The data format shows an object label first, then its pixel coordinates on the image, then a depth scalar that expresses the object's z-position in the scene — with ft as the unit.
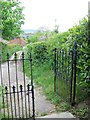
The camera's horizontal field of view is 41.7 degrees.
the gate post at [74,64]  5.03
